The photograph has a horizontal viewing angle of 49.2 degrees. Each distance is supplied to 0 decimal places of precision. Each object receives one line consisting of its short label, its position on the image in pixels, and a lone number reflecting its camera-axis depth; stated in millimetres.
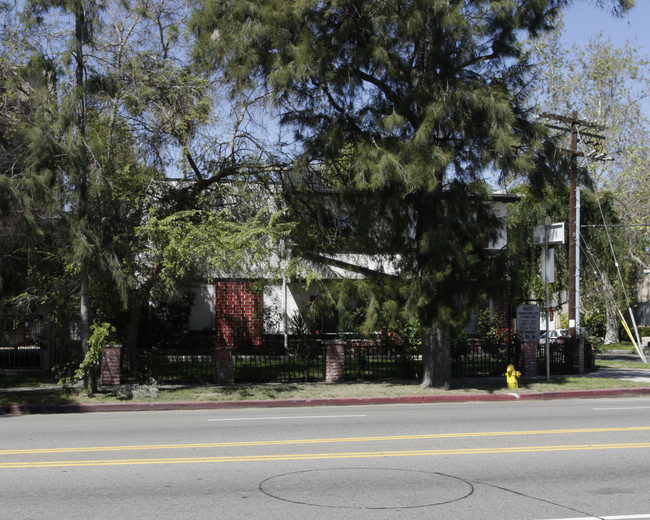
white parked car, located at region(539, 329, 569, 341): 36641
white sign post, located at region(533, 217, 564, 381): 19438
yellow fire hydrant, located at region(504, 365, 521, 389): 17859
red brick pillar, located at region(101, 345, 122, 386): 17766
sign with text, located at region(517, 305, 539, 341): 20391
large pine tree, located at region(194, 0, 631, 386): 15727
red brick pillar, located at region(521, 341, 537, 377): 20688
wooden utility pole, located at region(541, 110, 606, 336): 26742
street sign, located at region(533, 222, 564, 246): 19500
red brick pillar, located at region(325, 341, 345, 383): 19016
